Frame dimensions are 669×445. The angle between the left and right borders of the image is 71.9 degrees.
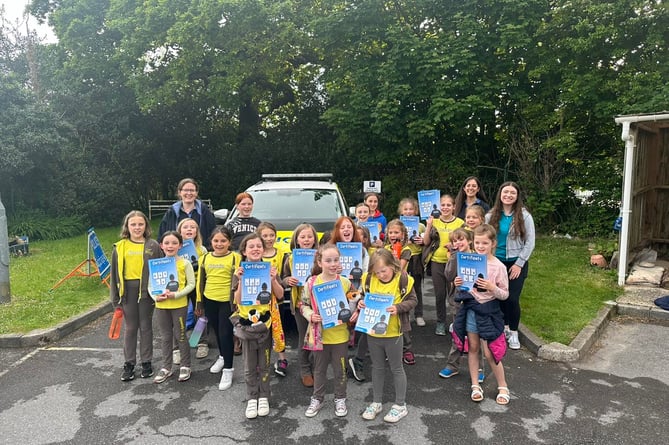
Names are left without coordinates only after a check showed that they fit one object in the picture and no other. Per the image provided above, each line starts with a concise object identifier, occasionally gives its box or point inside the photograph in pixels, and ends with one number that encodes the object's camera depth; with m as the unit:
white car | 6.46
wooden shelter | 7.64
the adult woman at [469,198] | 5.83
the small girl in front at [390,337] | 3.74
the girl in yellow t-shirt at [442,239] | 5.39
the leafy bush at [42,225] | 14.39
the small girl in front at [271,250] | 4.43
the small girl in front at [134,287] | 4.52
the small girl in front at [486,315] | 3.95
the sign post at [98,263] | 7.63
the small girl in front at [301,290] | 4.27
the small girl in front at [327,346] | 3.76
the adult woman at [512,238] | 4.96
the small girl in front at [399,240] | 5.11
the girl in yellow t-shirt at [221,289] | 4.39
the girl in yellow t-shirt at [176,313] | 4.48
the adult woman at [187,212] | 5.45
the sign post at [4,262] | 6.81
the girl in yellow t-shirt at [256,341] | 3.88
